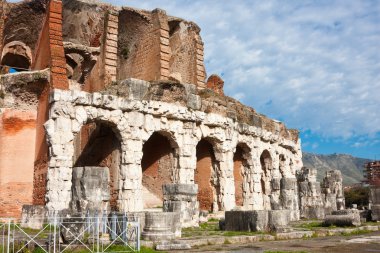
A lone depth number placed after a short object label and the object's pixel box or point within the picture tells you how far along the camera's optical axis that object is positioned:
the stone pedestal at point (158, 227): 9.88
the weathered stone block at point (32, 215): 13.01
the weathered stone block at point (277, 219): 11.88
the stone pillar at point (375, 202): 16.09
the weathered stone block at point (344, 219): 13.83
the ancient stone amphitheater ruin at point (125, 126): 15.03
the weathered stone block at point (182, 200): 13.49
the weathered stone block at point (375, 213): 16.05
